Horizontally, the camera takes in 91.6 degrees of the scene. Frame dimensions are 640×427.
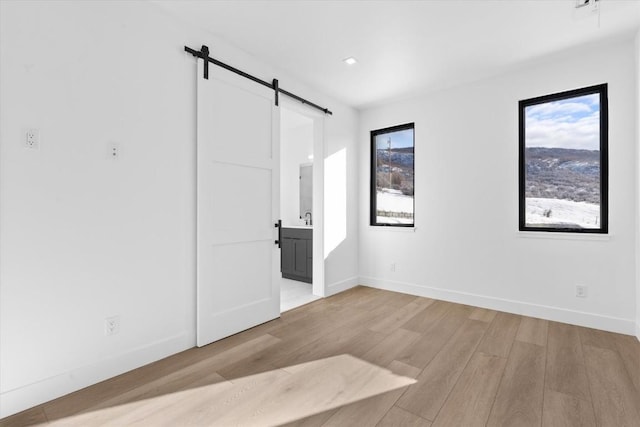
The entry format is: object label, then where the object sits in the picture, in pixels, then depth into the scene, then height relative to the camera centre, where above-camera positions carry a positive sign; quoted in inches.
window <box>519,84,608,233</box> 123.0 +22.5
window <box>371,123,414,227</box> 177.3 +23.1
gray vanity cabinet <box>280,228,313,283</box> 193.5 -25.0
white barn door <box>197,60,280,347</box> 106.9 +3.8
